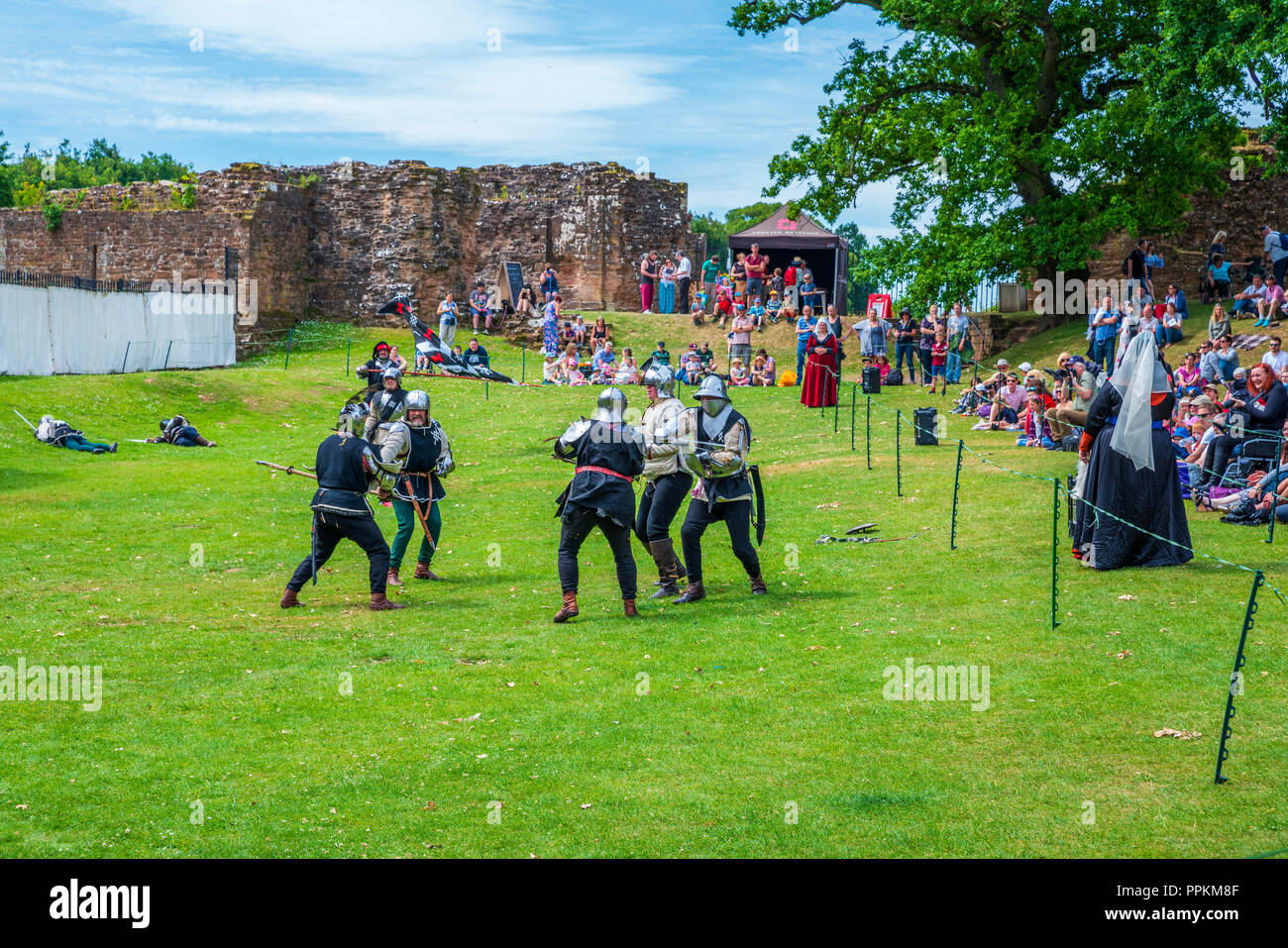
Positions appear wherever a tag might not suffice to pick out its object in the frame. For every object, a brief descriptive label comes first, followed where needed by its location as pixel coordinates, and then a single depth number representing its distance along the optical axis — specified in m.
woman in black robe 11.97
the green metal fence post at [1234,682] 6.69
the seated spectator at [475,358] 32.75
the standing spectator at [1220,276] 28.17
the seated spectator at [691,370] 29.36
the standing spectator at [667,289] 39.88
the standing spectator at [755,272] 36.22
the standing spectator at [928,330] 28.33
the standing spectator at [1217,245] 28.86
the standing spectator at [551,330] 35.12
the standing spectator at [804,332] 29.56
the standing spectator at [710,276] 39.91
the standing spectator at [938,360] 27.33
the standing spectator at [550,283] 38.72
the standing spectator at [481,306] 39.81
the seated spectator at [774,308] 35.09
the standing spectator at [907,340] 29.32
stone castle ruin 40.50
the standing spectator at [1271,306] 24.14
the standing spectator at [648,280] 40.50
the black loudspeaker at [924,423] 21.41
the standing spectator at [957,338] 28.16
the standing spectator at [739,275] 36.47
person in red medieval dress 26.06
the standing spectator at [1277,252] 25.14
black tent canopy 38.44
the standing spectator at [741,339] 30.64
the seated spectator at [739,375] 30.31
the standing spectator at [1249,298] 25.58
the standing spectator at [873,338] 28.94
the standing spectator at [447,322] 36.56
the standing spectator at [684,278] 40.28
